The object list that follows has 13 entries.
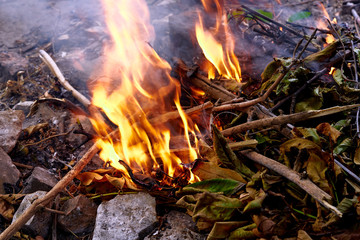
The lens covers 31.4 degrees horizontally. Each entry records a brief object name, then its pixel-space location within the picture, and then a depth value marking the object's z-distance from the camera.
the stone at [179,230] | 1.26
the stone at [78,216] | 1.32
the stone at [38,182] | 1.40
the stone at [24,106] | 1.69
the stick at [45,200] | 1.27
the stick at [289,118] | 1.29
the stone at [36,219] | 1.31
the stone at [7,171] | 1.42
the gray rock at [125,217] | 1.28
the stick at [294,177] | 1.18
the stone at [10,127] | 1.48
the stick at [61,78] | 1.68
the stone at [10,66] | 1.89
